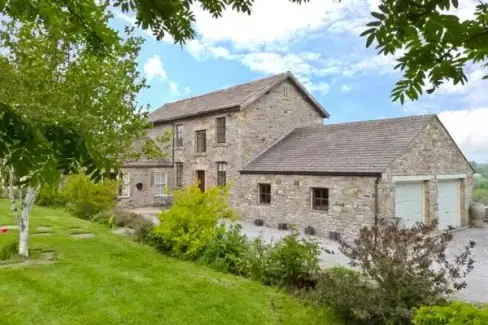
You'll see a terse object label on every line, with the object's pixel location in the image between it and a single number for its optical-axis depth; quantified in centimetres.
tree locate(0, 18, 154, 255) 894
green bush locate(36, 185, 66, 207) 2215
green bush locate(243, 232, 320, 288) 821
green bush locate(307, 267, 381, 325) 626
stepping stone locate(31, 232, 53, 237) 1314
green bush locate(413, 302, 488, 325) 432
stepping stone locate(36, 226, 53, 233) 1408
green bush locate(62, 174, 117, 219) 1778
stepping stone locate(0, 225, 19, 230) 1466
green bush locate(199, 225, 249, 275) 957
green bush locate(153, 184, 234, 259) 1071
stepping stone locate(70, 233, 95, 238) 1331
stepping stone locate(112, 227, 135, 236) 1430
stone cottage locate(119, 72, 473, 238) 1470
